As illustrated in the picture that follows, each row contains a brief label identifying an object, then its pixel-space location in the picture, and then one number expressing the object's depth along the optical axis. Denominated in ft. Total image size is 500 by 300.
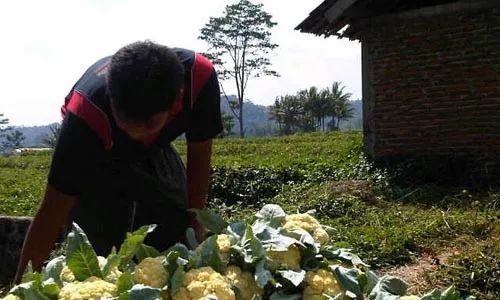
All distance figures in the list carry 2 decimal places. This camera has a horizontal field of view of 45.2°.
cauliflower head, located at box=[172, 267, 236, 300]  5.01
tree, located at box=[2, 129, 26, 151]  197.26
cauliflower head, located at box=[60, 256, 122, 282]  5.39
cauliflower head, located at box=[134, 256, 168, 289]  5.17
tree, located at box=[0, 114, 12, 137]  192.75
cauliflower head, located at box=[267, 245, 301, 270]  5.55
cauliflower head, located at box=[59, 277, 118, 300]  4.87
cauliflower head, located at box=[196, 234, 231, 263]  5.69
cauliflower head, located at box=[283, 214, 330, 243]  6.24
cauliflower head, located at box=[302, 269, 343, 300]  5.35
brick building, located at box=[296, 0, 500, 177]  25.27
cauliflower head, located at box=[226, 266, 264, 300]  5.33
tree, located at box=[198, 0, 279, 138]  135.54
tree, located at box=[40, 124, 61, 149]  149.53
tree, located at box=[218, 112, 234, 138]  116.74
